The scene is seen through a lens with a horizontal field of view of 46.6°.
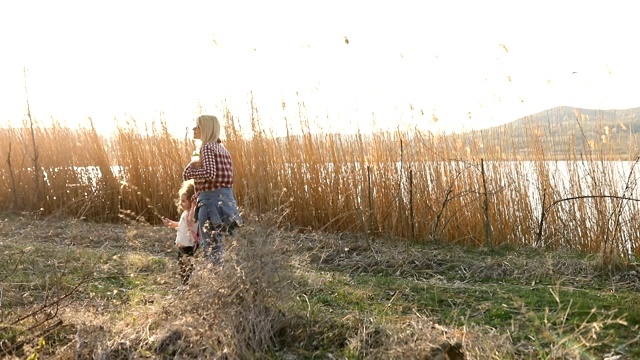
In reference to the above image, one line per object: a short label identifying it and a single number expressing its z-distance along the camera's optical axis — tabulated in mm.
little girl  4805
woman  4957
